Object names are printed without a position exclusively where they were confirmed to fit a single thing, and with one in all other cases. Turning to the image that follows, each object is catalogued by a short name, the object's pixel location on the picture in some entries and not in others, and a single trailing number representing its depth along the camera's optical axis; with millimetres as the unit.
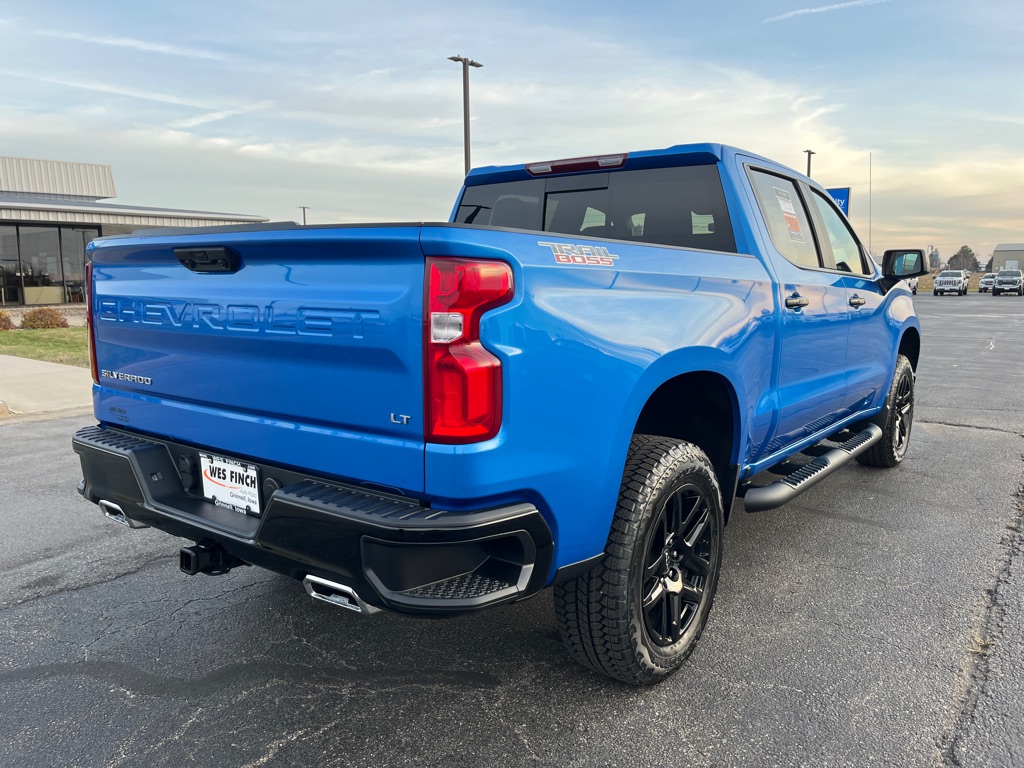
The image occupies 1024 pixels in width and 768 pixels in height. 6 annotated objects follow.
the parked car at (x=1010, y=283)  50062
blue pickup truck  2047
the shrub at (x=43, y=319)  17594
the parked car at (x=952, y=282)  50375
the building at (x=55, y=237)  20922
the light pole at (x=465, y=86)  20250
